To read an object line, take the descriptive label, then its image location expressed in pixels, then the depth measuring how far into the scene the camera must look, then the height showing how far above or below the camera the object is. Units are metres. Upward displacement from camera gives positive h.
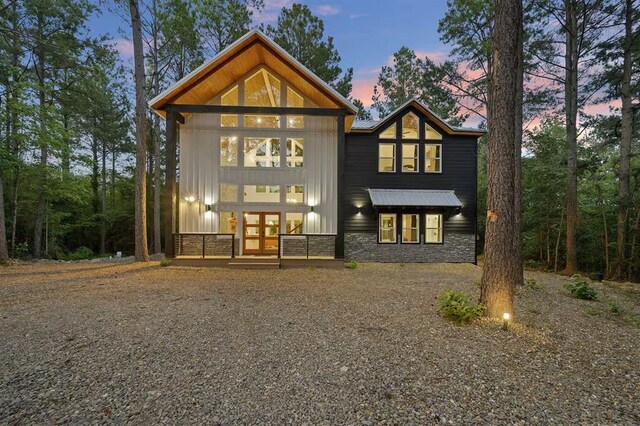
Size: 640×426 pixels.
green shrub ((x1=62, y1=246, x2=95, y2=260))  16.78 -2.66
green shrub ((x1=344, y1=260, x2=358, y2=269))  10.46 -2.06
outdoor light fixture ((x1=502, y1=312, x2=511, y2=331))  4.18 -1.70
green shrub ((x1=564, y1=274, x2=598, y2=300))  6.39 -1.87
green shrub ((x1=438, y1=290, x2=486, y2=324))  4.47 -1.63
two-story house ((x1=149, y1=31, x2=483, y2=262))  10.80 +1.87
